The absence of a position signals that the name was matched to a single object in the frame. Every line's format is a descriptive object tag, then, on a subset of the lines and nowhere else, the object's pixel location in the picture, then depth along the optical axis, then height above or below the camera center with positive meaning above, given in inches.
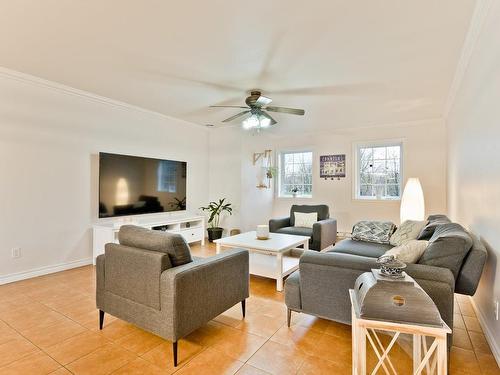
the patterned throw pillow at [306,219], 195.9 -21.8
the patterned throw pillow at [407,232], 124.0 -19.4
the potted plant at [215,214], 228.2 -22.7
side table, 48.8 -27.4
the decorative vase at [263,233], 148.0 -24.0
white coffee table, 126.1 -29.7
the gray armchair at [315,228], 169.0 -26.5
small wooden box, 51.1 -21.5
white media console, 155.3 -24.9
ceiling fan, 139.1 +40.1
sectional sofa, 67.7 -23.0
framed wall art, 228.4 +18.9
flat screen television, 166.1 +1.3
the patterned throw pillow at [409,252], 75.7 -17.3
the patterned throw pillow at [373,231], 140.0 -21.8
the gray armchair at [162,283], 70.8 -26.9
